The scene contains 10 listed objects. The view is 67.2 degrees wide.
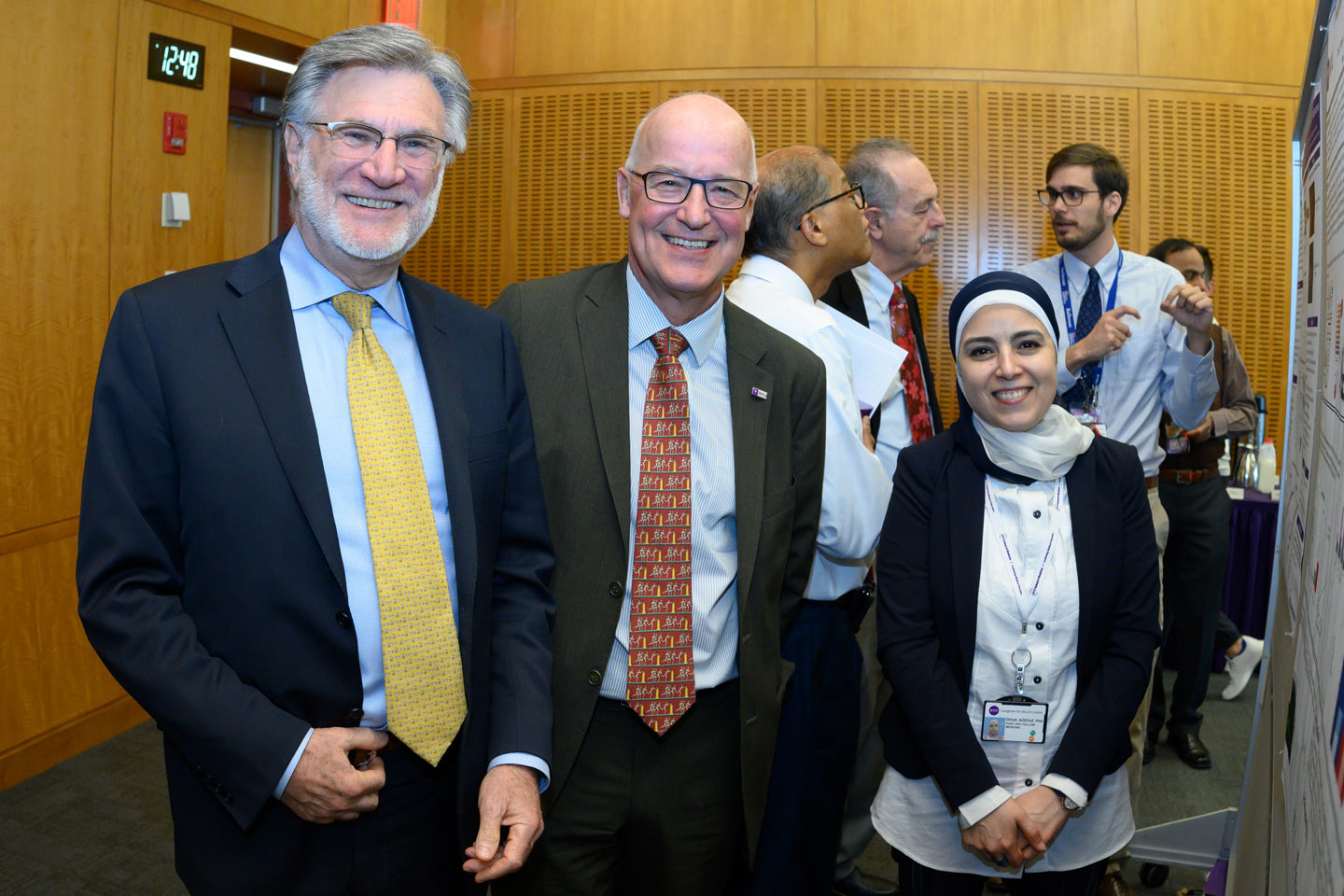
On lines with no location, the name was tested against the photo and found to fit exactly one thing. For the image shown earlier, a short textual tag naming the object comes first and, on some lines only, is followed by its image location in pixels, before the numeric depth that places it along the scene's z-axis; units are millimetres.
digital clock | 4453
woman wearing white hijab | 1925
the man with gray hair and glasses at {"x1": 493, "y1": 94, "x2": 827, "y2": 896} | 1820
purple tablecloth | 4805
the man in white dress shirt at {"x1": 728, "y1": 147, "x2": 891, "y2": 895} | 2244
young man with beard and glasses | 3275
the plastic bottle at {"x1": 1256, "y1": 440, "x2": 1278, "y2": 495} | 5055
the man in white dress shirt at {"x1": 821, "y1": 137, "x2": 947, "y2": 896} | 3096
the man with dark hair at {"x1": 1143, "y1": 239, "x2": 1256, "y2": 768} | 4188
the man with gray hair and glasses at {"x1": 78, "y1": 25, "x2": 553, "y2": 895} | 1364
